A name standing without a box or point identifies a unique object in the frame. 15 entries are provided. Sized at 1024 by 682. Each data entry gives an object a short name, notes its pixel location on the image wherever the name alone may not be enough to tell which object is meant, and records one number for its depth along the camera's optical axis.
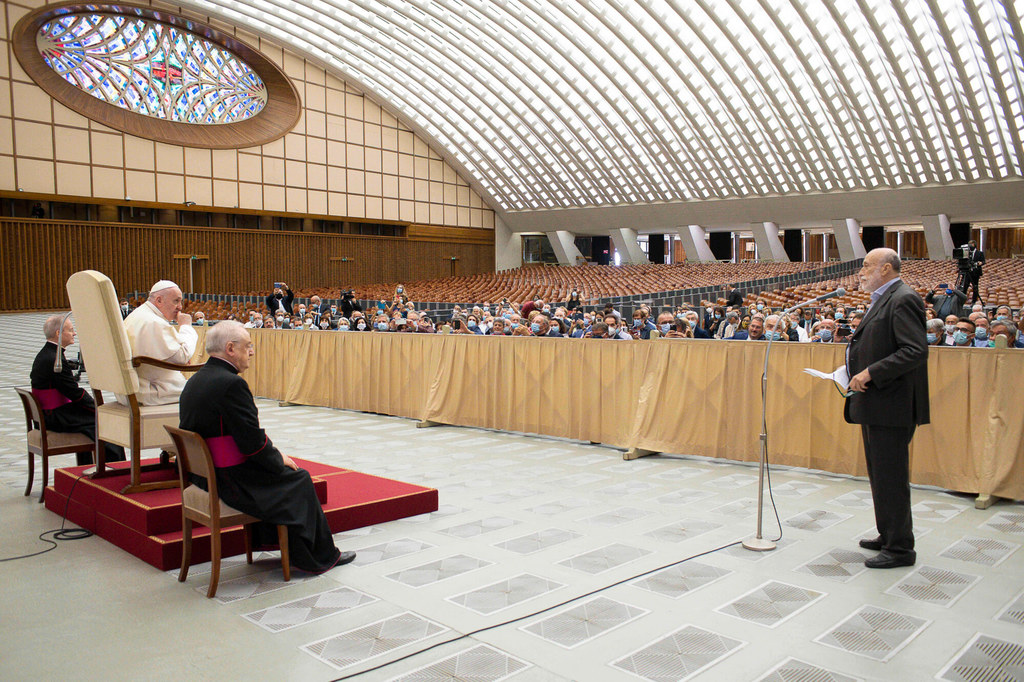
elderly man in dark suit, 4.05
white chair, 4.70
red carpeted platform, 4.47
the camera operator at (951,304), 11.27
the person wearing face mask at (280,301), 18.67
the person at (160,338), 4.90
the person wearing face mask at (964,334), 8.77
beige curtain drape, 5.71
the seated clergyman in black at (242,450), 3.94
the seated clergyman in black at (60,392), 5.82
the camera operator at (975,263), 13.92
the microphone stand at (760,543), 4.47
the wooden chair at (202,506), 3.82
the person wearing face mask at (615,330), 8.67
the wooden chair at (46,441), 5.77
